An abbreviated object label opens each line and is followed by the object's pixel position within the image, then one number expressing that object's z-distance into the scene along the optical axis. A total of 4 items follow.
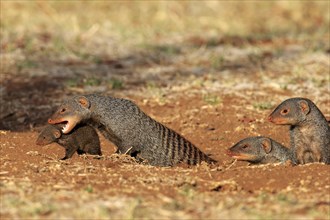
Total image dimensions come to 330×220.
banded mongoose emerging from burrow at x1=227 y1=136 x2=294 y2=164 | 12.39
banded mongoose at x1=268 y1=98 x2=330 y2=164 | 12.05
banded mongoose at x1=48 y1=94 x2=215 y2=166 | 11.66
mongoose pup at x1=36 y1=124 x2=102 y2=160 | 12.27
